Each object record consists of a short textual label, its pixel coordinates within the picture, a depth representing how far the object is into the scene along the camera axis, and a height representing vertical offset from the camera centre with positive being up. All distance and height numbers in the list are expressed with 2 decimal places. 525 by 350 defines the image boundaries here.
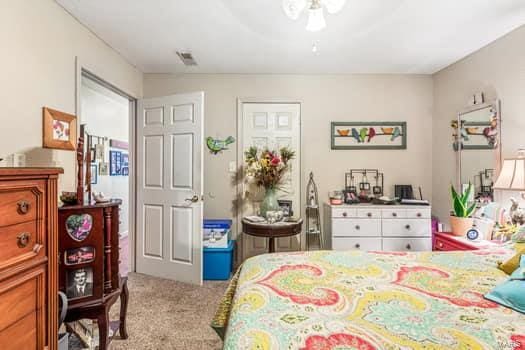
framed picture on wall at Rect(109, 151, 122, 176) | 4.98 +0.19
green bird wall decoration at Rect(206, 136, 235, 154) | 3.84 +0.38
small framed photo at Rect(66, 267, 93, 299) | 1.89 -0.67
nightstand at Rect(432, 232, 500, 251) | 2.48 -0.58
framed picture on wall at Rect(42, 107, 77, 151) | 2.09 +0.32
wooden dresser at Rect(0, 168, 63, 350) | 1.13 -0.33
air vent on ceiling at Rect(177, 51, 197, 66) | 3.18 +1.25
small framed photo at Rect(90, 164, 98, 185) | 4.35 +0.01
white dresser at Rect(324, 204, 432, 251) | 3.39 -0.59
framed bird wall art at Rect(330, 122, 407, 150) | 3.86 +0.50
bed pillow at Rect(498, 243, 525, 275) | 1.51 -0.44
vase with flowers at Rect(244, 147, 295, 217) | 3.36 +0.05
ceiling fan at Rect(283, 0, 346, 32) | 1.76 +0.97
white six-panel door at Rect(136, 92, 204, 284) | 3.25 -0.13
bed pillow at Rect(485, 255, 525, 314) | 1.14 -0.46
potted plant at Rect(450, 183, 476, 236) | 2.85 -0.38
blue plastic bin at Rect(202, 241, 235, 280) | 3.41 -0.99
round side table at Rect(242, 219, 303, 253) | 3.04 -0.54
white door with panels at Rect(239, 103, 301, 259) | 3.83 +0.42
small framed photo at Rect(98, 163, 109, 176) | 4.58 +0.08
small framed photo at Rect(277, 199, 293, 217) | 3.56 -0.37
